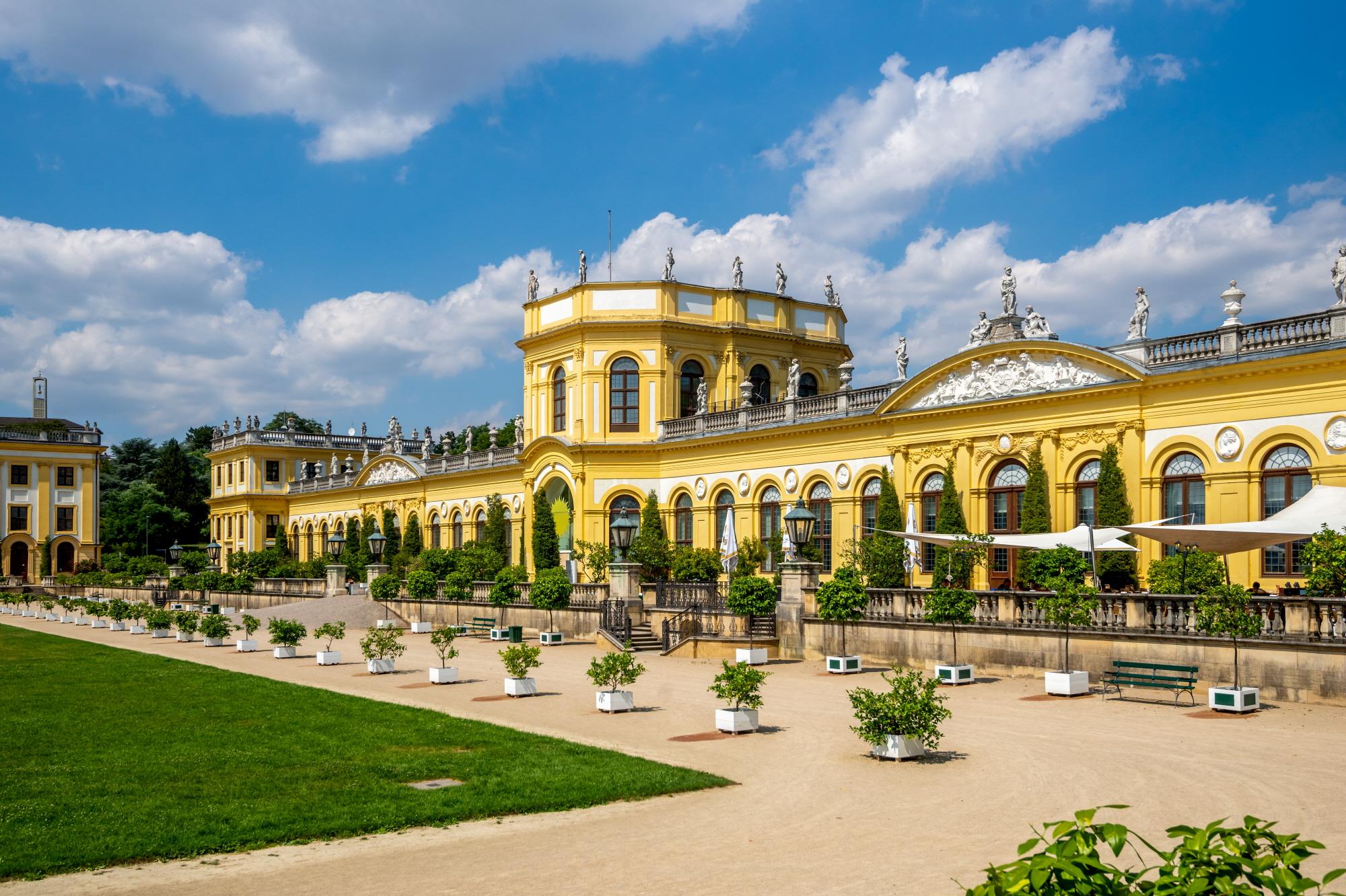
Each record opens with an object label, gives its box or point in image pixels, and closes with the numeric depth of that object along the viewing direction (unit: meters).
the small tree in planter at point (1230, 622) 17.77
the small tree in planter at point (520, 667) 21.17
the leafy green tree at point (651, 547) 42.22
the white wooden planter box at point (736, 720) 16.78
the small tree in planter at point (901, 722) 14.23
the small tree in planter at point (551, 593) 36.09
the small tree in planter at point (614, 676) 18.92
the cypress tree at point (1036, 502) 31.78
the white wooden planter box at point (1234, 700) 17.67
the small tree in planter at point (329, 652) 28.86
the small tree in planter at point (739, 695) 16.56
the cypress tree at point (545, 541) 48.38
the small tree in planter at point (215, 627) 34.69
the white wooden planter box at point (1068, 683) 20.17
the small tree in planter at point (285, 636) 31.17
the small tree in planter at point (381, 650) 26.25
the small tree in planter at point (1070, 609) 20.67
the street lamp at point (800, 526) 27.12
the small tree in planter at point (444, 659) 23.92
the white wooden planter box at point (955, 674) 22.45
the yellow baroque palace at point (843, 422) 28.25
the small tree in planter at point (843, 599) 26.53
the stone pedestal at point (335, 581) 51.81
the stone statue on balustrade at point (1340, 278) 26.36
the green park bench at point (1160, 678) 18.83
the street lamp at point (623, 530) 31.06
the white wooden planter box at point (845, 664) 24.89
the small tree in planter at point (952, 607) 24.38
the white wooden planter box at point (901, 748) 14.23
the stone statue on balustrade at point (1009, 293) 33.50
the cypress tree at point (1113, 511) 29.66
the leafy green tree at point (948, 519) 33.31
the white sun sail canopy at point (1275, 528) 20.48
